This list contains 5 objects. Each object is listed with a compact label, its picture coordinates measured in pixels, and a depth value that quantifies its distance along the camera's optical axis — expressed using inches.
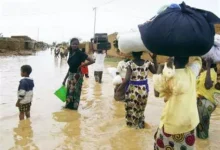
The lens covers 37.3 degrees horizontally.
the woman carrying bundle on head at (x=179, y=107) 119.3
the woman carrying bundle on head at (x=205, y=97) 193.3
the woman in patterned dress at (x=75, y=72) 288.4
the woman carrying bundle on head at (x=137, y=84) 220.5
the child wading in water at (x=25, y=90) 237.8
